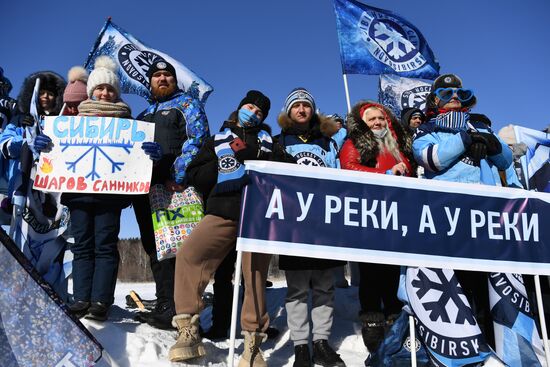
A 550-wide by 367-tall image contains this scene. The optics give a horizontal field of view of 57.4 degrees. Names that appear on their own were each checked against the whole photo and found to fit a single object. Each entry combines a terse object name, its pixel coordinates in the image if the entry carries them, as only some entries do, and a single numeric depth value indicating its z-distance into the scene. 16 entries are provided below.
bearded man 4.02
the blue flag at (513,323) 3.57
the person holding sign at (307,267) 3.54
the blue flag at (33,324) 2.68
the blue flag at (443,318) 3.40
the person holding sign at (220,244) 3.30
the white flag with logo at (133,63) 6.75
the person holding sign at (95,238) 3.67
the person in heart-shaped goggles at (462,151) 3.84
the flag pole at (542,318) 3.36
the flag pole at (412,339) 3.18
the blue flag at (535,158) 4.92
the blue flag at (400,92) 7.35
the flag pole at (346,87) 6.35
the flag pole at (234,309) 2.88
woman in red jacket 3.93
